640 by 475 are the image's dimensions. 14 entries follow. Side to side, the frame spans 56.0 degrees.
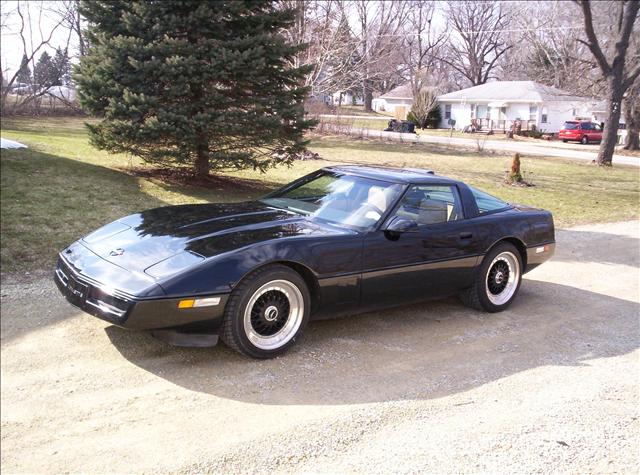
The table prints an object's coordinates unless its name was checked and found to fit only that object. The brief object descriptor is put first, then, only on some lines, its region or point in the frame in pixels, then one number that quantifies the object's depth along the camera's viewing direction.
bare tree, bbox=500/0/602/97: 32.28
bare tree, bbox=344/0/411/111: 28.83
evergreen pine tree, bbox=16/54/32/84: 33.93
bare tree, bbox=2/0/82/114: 31.14
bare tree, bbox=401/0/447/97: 45.56
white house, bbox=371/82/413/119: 68.19
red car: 42.03
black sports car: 4.00
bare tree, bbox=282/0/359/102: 22.42
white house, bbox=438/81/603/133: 47.72
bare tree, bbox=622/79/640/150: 32.62
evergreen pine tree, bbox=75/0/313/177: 9.73
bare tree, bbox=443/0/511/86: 49.06
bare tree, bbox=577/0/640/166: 24.19
